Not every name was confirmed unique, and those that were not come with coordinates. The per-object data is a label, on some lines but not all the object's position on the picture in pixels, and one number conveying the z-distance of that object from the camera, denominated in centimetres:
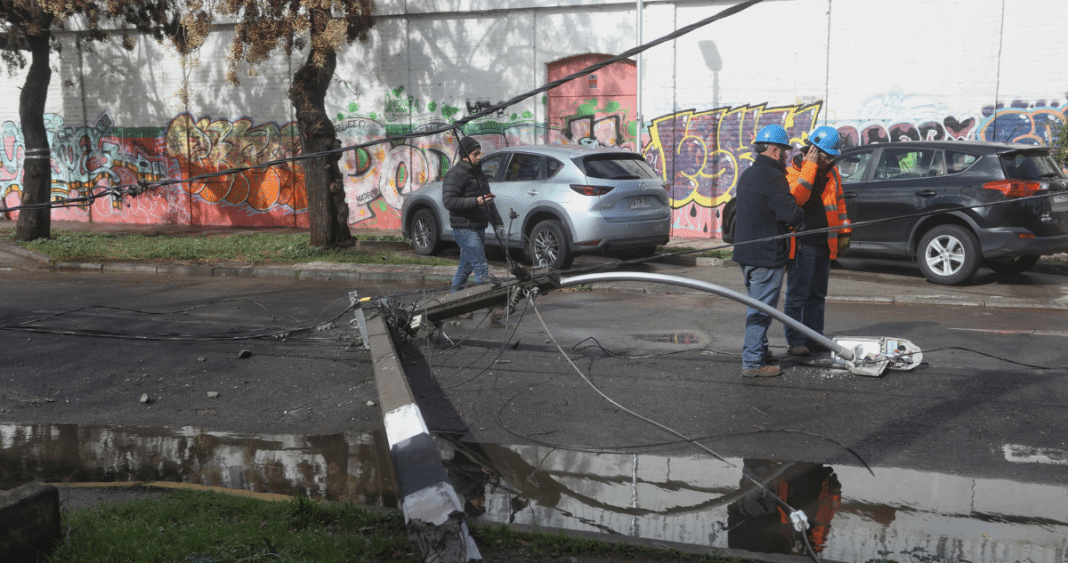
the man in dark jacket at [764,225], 611
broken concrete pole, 310
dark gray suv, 997
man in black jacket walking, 839
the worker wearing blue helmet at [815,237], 650
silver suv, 1137
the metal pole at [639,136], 1602
